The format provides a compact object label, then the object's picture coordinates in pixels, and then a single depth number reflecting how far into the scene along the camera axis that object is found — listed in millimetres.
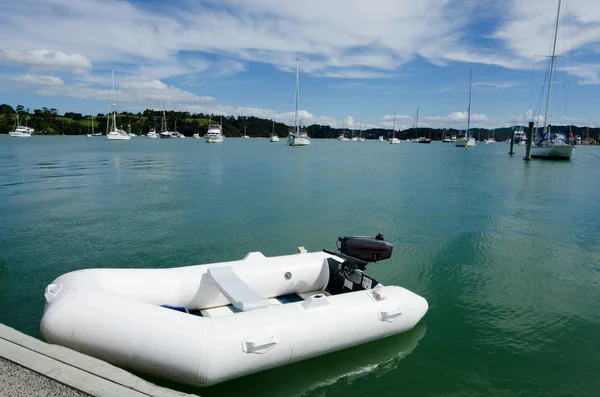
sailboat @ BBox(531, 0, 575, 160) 40969
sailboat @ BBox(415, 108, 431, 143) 128400
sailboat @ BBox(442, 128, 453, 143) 139712
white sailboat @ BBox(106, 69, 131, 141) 78062
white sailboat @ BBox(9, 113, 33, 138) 86519
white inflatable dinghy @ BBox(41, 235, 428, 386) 3812
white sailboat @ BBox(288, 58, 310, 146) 71250
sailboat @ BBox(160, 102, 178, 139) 112156
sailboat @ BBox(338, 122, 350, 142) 136012
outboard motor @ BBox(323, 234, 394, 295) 5719
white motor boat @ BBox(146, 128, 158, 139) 108750
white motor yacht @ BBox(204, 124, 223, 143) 84788
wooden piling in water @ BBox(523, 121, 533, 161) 38869
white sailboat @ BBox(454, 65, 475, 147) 88138
